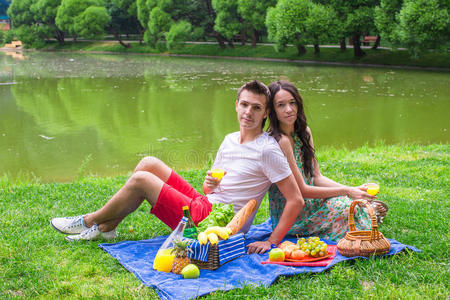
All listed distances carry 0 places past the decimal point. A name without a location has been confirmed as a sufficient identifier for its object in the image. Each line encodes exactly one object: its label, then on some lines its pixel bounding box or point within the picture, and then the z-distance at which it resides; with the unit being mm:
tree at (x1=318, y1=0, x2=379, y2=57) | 24609
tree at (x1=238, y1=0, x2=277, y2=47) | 31047
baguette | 3145
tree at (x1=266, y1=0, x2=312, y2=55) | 25672
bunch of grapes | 3229
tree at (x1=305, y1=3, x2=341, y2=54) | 24953
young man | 3283
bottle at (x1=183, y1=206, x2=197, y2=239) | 3178
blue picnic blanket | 2854
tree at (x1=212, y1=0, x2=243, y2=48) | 32906
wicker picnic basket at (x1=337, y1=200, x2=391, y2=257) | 3139
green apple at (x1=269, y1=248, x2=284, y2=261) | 3172
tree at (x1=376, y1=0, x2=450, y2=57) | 20016
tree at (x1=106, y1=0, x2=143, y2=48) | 44219
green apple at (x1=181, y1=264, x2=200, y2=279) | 2994
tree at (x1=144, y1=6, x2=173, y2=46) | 37188
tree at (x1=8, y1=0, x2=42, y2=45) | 50469
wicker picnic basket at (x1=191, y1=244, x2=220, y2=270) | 3096
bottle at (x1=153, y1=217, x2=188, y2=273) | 3127
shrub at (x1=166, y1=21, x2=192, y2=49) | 35594
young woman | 3414
